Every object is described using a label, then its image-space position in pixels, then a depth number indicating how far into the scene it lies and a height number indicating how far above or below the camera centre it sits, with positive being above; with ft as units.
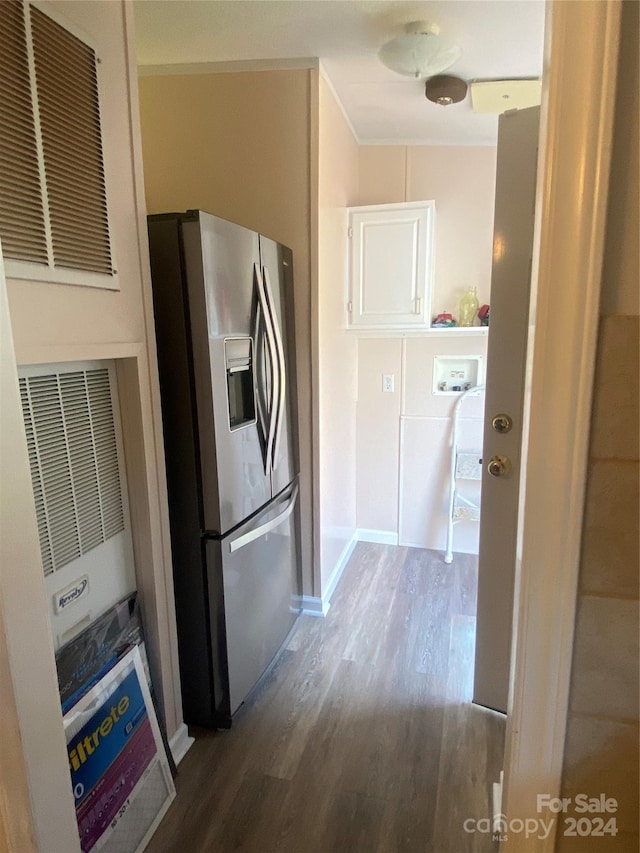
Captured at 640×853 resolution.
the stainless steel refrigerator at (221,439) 5.34 -1.16
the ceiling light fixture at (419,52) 6.11 +3.39
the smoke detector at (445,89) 7.28 +3.35
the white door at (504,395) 5.23 -0.70
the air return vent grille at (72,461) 4.03 -1.02
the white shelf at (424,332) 9.75 -0.03
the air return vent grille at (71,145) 3.69 +1.43
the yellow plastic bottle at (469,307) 9.87 +0.42
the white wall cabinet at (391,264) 9.26 +1.19
